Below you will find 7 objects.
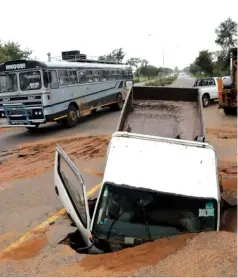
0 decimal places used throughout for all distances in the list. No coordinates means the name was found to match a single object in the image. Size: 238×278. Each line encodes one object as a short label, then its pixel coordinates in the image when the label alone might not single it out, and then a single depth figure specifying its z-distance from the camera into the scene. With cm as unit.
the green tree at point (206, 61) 6870
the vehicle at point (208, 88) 2336
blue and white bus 1536
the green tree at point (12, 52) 3782
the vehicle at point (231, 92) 1850
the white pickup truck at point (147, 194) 446
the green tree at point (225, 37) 5259
